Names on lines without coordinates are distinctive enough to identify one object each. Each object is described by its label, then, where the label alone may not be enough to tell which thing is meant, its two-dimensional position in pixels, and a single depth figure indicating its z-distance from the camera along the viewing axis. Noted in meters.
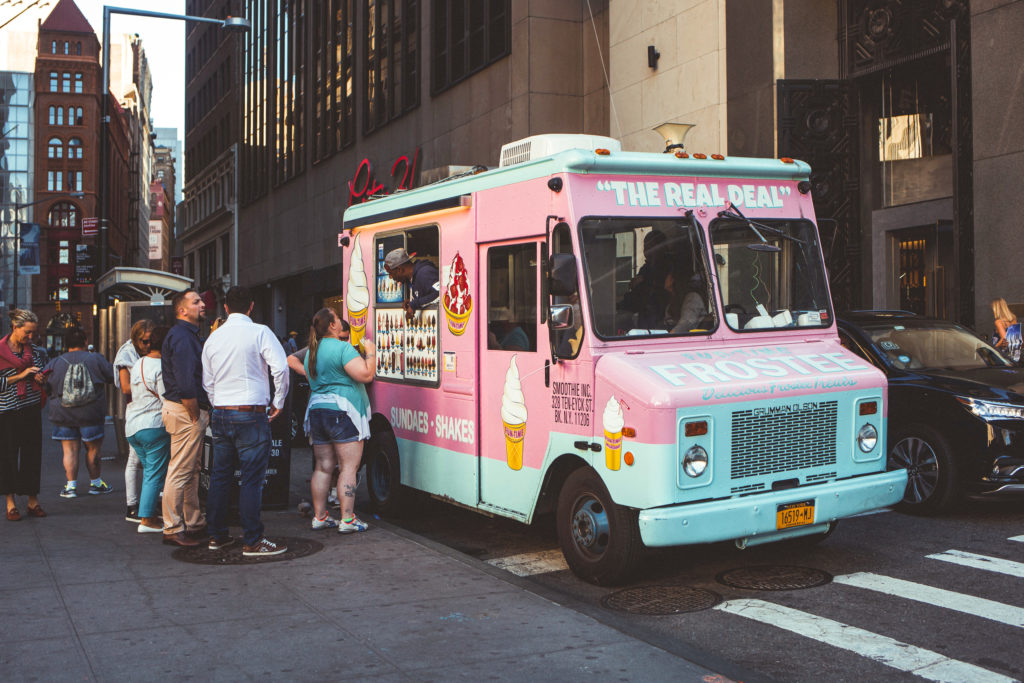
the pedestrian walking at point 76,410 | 10.52
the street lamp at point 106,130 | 16.98
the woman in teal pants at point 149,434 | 8.53
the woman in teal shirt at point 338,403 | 8.33
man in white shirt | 7.40
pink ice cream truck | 6.23
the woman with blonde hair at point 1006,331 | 12.41
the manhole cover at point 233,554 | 7.38
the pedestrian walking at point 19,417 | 8.83
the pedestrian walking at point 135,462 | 9.11
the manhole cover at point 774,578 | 6.71
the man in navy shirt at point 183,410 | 7.68
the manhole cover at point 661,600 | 6.20
